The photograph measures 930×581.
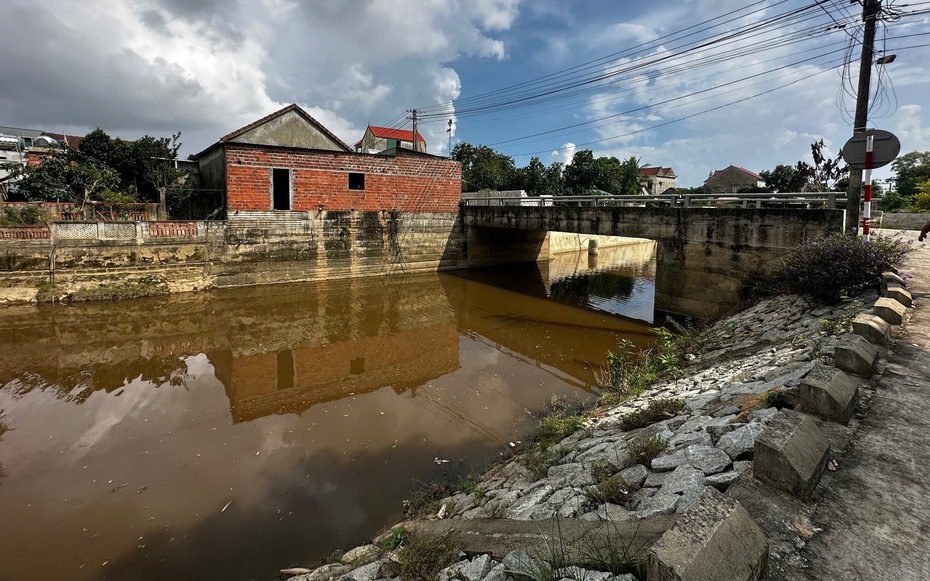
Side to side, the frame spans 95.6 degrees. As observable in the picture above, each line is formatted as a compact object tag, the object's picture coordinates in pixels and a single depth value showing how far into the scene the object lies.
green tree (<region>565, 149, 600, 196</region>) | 42.75
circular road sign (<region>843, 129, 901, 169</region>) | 6.89
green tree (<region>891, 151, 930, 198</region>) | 33.42
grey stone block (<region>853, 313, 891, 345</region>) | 3.90
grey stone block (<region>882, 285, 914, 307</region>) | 5.07
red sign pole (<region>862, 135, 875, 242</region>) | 7.02
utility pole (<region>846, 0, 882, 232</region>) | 8.02
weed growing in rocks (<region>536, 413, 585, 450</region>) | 5.14
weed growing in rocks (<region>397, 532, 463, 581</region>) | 2.83
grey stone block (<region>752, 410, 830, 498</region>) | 2.20
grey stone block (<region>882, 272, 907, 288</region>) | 5.65
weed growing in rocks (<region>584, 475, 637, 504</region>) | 3.00
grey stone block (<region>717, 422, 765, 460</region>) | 2.94
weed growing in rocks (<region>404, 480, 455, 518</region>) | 4.40
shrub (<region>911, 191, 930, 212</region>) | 20.88
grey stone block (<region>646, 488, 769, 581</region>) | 1.62
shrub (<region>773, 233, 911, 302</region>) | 6.31
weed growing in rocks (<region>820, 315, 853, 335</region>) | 4.93
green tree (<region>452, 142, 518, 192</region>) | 40.53
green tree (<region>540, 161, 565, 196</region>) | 42.17
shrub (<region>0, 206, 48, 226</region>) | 13.81
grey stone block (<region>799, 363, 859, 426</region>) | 2.87
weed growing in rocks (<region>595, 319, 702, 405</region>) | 6.42
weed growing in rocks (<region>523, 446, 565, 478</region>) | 4.19
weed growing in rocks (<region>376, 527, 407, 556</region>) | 3.45
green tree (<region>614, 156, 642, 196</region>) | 44.69
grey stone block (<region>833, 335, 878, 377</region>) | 3.34
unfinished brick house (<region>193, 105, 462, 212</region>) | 15.88
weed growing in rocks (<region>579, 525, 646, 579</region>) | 1.99
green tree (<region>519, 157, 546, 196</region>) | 42.00
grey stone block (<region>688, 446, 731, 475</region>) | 2.88
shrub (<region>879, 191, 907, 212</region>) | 25.33
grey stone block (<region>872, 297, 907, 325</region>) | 4.44
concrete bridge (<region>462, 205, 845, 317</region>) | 9.74
